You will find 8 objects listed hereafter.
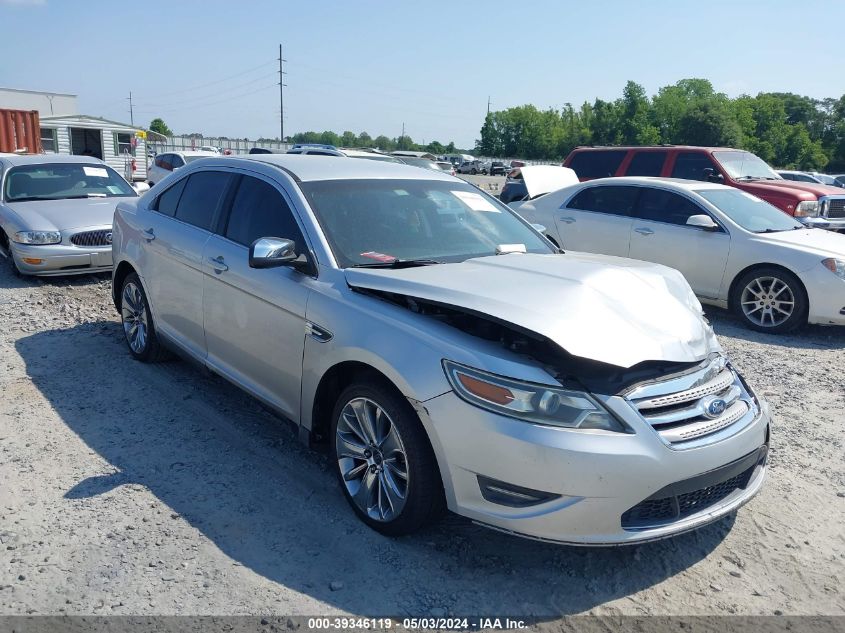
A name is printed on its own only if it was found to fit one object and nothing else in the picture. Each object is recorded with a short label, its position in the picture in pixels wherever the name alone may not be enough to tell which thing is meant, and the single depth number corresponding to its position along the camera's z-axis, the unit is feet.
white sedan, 23.89
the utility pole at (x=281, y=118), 214.48
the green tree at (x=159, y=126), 372.64
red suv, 37.73
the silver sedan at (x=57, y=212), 27.40
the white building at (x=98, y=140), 91.09
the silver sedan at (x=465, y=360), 9.24
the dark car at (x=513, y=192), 36.04
